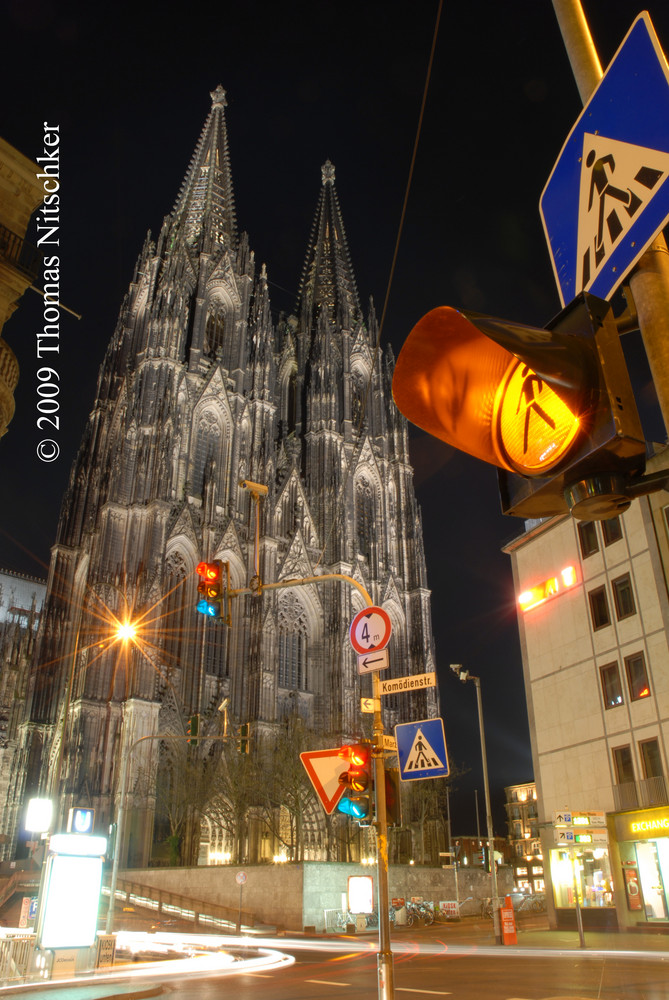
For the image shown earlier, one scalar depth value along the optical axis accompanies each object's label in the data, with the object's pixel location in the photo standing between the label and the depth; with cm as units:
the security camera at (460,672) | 2261
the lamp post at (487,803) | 2062
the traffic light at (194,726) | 2509
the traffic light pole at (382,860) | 672
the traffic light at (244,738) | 2432
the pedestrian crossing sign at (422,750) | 863
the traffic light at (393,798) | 825
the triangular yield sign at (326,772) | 841
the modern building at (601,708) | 2267
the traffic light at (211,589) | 1179
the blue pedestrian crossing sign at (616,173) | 231
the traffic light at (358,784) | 811
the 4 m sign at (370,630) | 895
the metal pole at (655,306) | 225
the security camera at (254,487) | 1269
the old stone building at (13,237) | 1914
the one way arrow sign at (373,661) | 873
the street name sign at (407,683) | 881
